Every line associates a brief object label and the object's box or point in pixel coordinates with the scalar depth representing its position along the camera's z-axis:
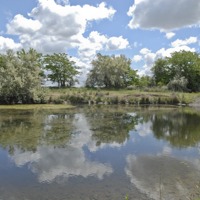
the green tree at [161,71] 58.67
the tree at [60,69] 54.19
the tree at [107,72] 53.74
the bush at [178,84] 51.91
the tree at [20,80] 36.53
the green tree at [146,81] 58.84
